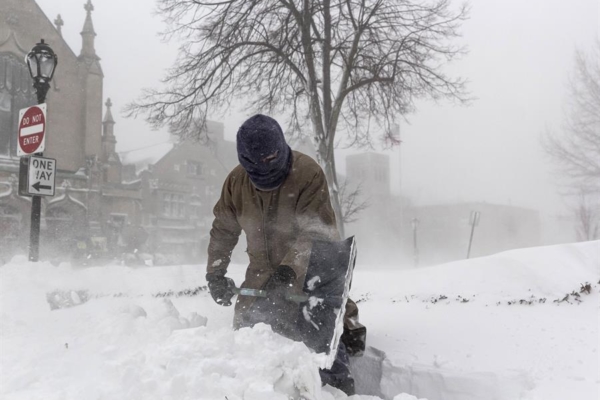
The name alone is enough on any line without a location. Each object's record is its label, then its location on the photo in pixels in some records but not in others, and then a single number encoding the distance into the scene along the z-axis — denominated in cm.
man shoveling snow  293
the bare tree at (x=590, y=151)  1741
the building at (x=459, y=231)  5834
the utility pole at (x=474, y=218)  1680
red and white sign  636
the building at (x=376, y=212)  5527
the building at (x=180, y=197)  3438
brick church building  2278
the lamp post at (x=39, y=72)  659
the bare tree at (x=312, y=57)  998
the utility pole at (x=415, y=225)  2673
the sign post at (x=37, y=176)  635
